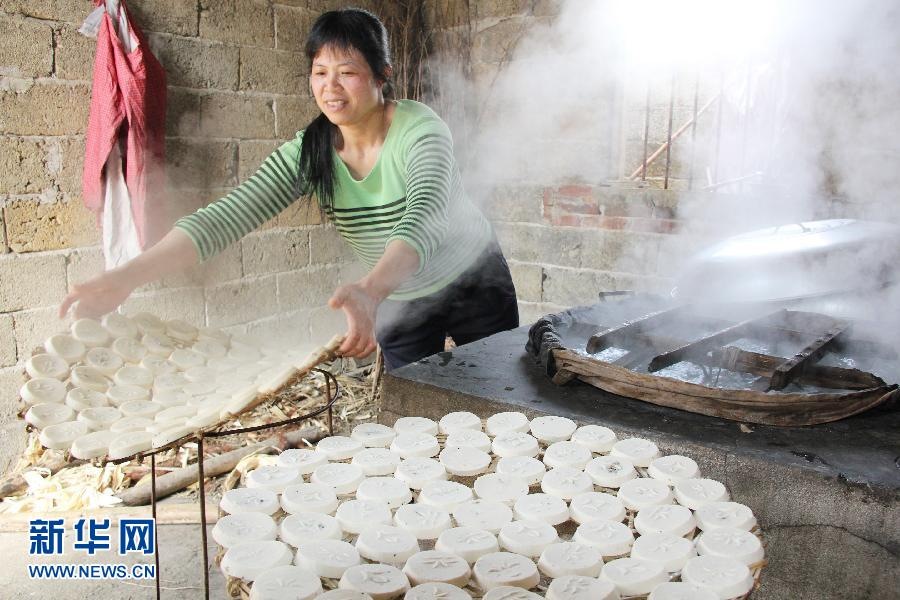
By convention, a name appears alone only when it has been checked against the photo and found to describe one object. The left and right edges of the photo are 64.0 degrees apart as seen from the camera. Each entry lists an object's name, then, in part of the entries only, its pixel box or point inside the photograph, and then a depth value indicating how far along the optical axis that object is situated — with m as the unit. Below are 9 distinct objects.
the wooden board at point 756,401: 1.90
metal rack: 1.55
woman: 2.32
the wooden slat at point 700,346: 2.21
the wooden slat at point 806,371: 2.11
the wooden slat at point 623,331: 2.40
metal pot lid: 2.79
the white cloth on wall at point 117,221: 3.70
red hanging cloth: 3.62
